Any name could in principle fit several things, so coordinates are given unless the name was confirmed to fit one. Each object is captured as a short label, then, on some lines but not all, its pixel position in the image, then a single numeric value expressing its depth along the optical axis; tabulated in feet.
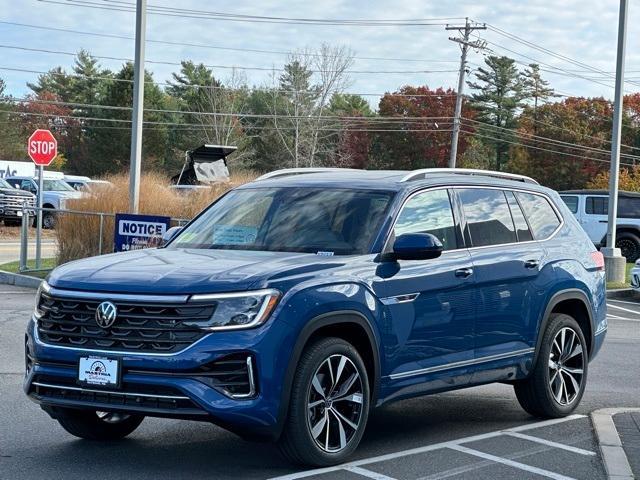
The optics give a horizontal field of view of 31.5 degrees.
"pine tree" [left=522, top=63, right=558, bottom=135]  291.38
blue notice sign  61.52
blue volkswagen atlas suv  20.52
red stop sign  78.84
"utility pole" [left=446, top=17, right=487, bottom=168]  196.36
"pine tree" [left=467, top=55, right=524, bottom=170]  287.28
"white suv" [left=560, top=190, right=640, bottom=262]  101.35
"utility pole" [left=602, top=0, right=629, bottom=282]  77.66
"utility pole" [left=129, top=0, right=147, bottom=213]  68.64
